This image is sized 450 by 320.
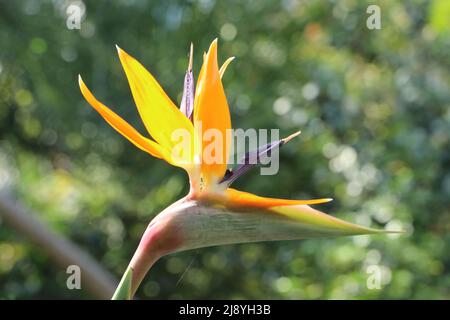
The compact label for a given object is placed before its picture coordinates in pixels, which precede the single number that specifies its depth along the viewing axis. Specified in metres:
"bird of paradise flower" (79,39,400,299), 0.79
